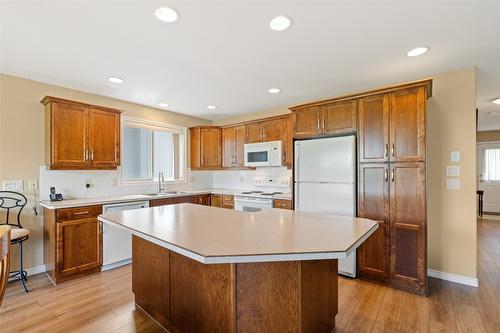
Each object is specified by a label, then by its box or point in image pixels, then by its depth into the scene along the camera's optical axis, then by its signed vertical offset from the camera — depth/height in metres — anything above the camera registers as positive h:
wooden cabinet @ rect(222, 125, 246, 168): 4.62 +0.38
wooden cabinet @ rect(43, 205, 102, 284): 2.77 -0.90
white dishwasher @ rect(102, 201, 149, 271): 3.15 -1.02
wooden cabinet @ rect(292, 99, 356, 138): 2.94 +0.59
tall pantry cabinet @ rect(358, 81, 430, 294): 2.51 -0.21
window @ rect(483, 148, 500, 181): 6.79 +0.02
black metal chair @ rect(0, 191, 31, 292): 2.67 -0.51
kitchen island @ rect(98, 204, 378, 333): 1.28 -0.65
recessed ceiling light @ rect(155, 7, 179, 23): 1.72 +1.10
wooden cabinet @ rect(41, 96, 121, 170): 2.97 +0.41
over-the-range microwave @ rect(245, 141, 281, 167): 4.07 +0.21
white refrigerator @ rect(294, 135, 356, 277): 2.87 -0.15
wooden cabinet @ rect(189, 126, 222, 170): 4.88 +0.38
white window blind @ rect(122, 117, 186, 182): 4.06 +0.28
